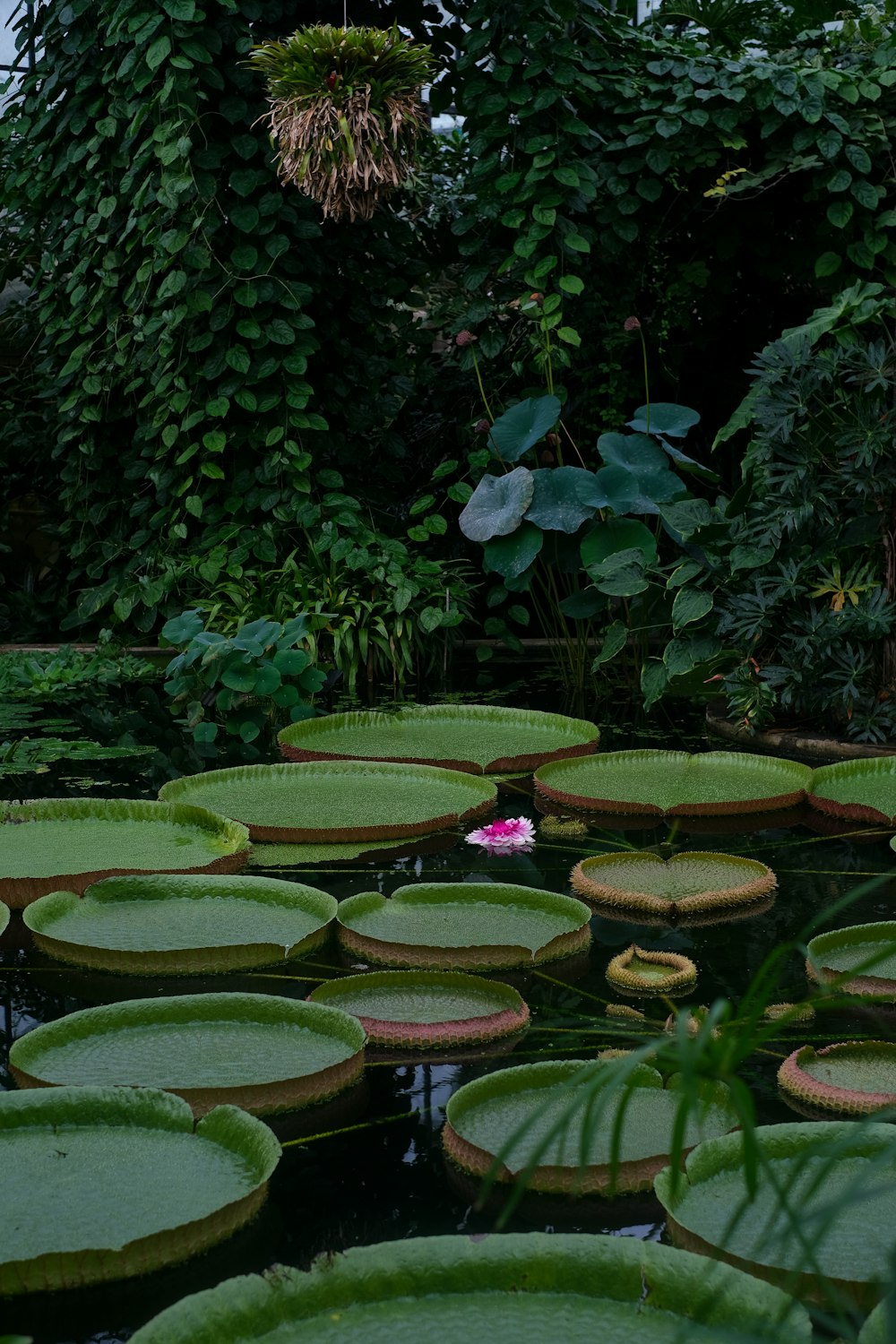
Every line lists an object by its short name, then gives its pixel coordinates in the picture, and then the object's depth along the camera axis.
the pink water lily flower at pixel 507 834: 2.85
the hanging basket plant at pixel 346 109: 4.39
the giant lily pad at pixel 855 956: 2.12
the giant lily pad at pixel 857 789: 3.09
